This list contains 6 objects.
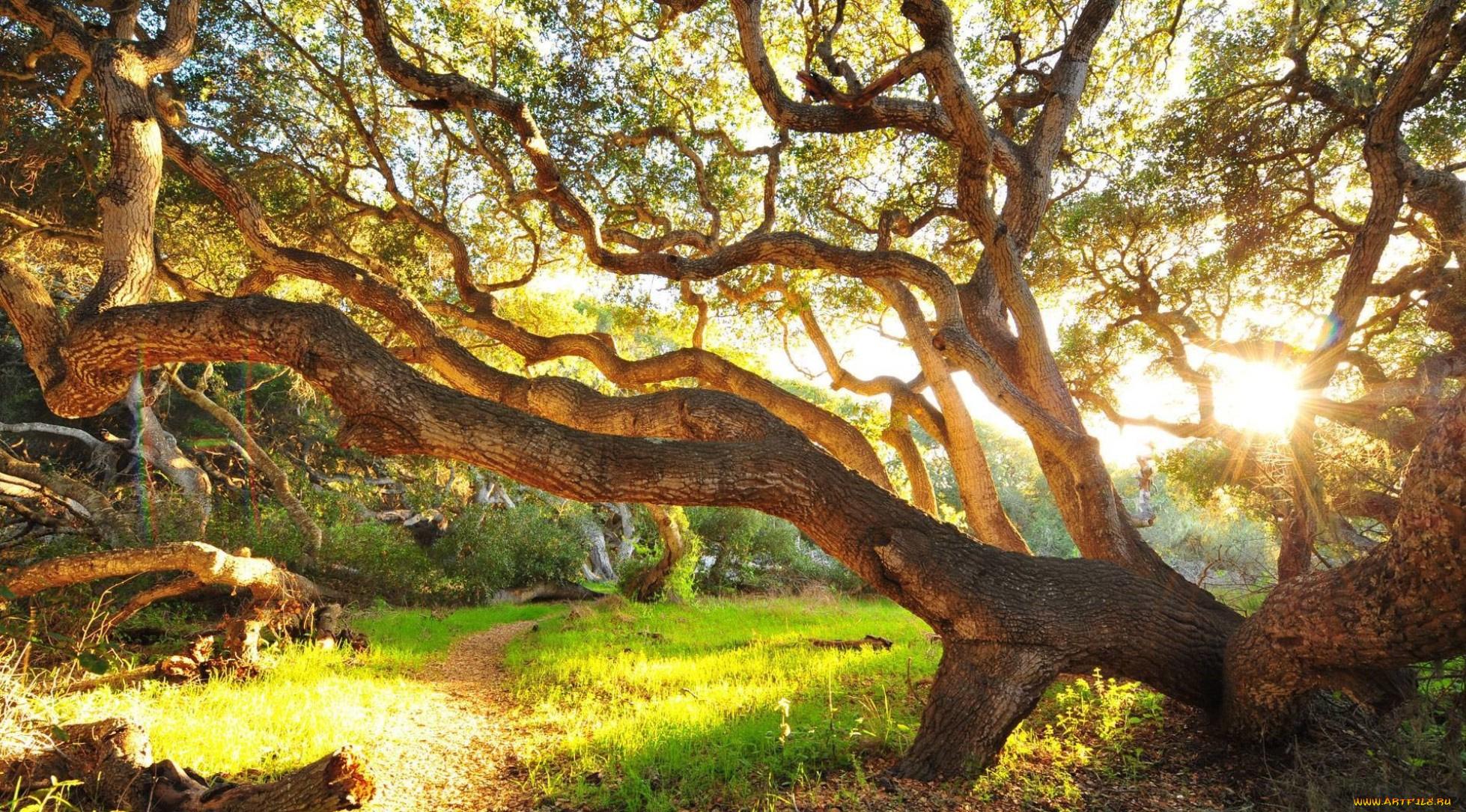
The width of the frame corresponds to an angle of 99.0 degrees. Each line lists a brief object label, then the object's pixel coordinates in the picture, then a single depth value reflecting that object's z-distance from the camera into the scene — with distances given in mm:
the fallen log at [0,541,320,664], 6098
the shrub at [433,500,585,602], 15859
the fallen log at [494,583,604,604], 16266
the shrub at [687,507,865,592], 19578
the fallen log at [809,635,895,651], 8195
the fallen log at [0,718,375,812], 2809
